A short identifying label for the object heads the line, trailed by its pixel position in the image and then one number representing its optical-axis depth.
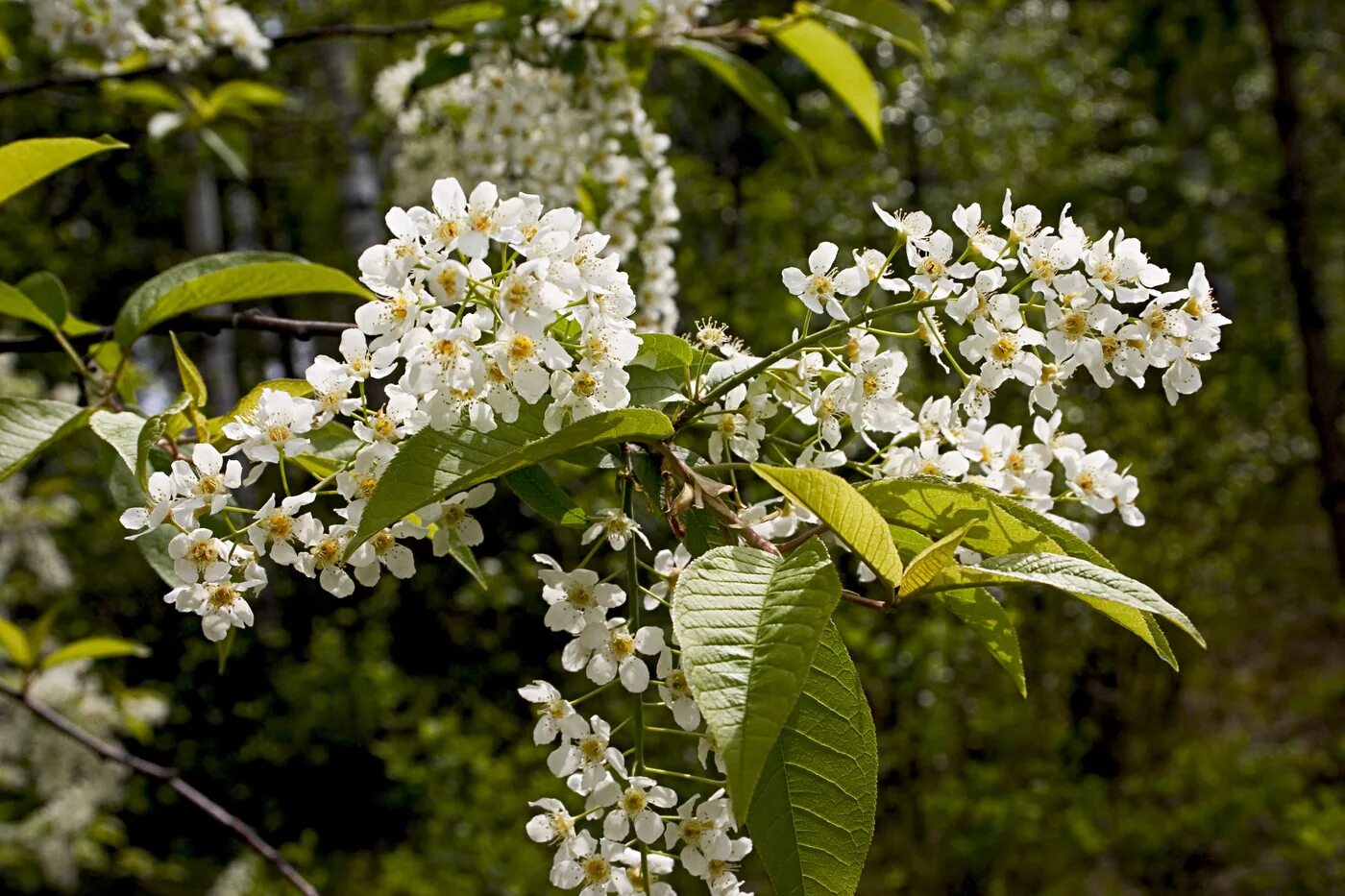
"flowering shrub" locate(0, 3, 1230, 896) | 0.45
